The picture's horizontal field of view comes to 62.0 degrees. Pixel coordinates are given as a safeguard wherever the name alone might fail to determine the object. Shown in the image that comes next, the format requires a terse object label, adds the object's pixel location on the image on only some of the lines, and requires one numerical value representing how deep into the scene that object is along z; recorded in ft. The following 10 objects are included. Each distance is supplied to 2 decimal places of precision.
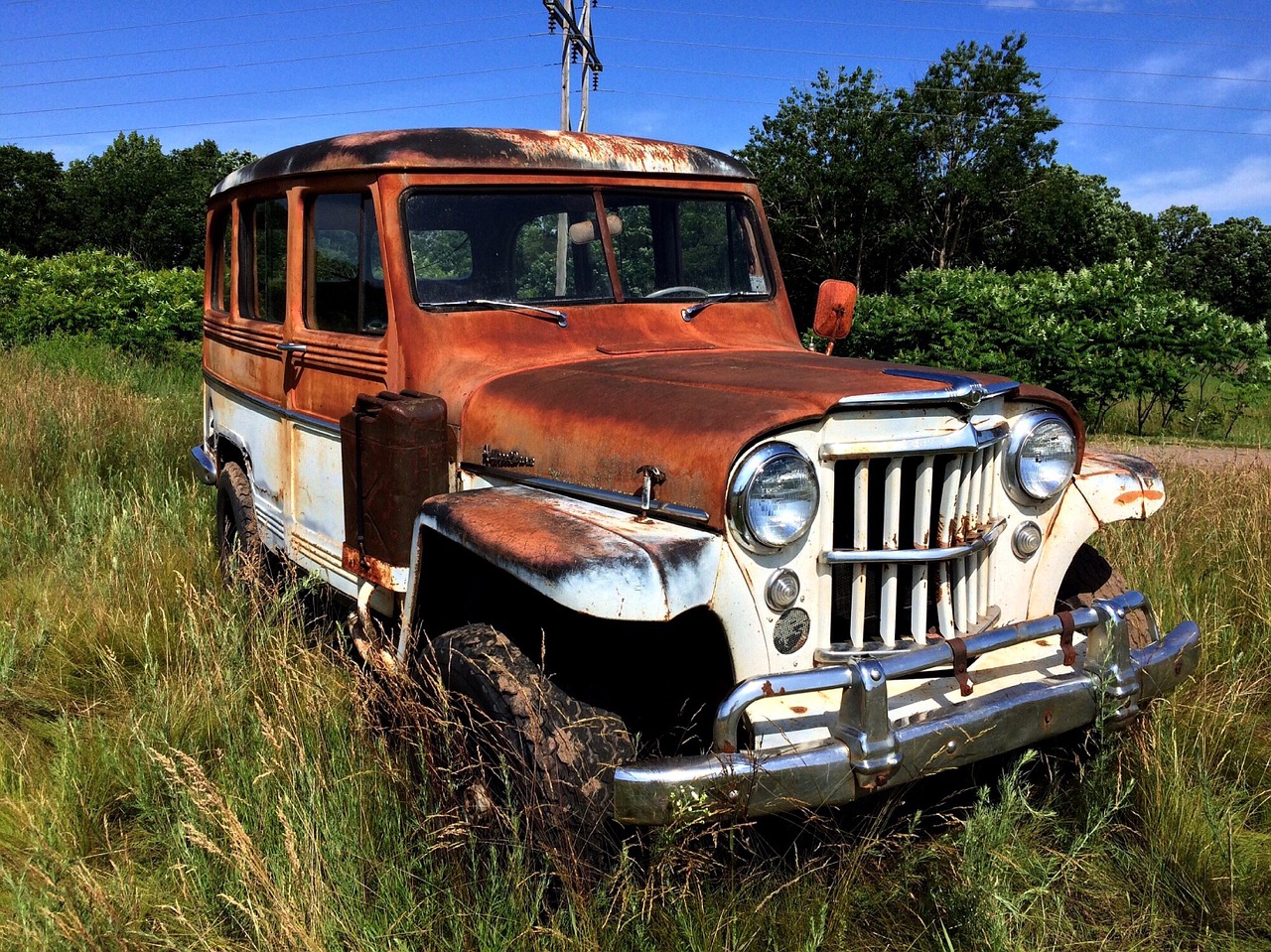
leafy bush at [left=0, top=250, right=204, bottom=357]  47.16
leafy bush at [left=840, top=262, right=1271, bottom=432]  35.73
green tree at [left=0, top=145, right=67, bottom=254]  163.02
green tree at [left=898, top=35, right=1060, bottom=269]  97.81
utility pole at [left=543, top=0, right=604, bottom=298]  57.62
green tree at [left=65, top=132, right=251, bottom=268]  151.94
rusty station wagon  7.52
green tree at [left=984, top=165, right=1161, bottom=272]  97.81
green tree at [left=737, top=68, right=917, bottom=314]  94.68
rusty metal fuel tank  9.95
